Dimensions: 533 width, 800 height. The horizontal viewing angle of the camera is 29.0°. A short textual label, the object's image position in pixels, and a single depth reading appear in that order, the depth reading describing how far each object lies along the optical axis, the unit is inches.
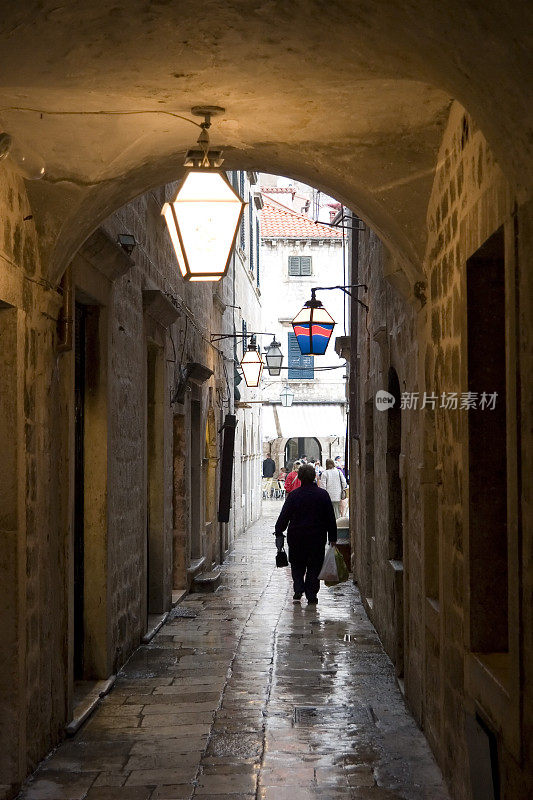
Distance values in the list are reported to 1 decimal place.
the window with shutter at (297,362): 1525.6
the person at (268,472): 1573.6
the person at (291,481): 937.6
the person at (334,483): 863.1
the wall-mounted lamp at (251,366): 698.8
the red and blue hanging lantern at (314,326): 511.5
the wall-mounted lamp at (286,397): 1446.9
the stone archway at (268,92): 137.4
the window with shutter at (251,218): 935.7
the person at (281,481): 1517.7
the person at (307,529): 470.0
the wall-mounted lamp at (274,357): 775.7
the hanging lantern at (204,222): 208.1
